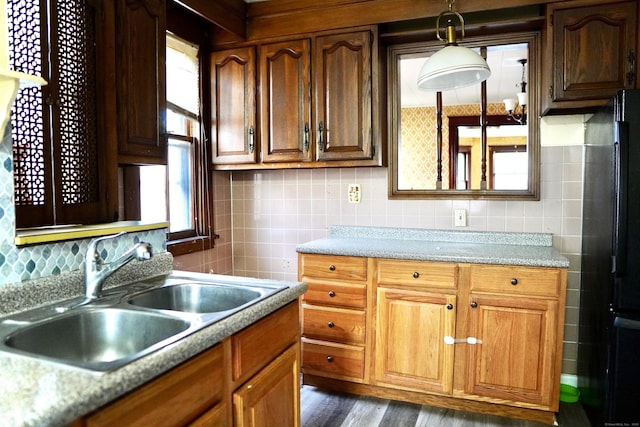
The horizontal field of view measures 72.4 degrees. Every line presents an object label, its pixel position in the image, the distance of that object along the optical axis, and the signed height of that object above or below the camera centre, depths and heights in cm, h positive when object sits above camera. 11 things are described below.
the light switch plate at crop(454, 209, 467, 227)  282 -15
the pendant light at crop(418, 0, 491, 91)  179 +53
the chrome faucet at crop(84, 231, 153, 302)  145 -25
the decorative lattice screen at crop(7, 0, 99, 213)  151 +33
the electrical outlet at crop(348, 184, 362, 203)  305 +0
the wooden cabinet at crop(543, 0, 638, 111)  223 +74
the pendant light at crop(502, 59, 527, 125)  289 +63
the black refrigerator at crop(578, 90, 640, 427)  190 -34
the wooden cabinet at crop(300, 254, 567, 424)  223 -79
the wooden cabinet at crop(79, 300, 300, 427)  95 -51
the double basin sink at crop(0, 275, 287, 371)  118 -37
